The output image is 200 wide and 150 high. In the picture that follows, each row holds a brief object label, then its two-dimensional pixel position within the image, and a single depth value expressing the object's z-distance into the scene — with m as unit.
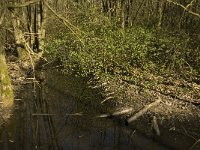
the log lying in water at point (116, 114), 8.24
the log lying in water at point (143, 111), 7.99
